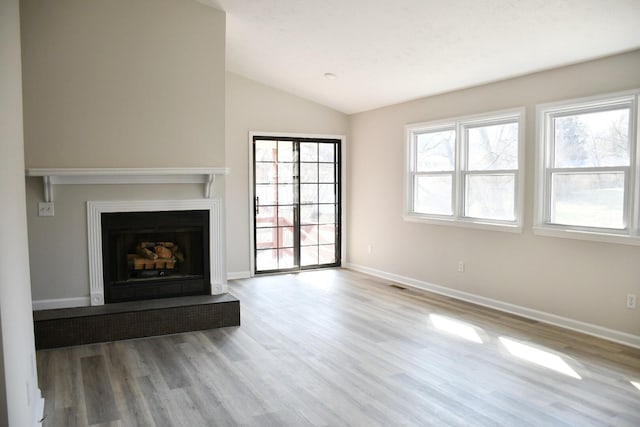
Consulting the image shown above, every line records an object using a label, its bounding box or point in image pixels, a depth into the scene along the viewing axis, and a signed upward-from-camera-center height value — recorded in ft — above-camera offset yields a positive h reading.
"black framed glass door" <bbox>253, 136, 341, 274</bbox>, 22.94 -0.58
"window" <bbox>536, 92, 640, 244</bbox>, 13.48 +0.59
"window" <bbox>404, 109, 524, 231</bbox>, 16.78 +0.71
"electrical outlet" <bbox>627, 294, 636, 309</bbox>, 13.33 -3.03
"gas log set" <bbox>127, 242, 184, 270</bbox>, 15.84 -2.10
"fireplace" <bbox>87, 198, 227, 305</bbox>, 14.89 -1.83
